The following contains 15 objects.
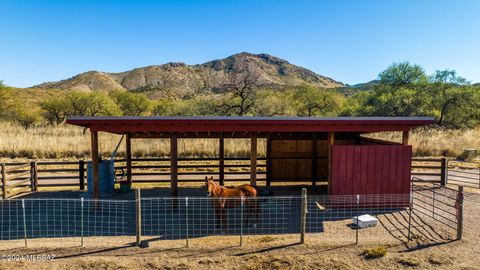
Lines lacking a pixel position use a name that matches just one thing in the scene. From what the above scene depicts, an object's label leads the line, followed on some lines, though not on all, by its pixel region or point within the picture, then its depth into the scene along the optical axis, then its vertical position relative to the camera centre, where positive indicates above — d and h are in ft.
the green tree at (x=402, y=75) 125.90 +19.16
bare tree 104.42 +7.38
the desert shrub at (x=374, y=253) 20.56 -8.90
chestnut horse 25.52 -6.70
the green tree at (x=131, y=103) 173.88 +9.22
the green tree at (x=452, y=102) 103.19 +6.59
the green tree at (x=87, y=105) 136.87 +6.23
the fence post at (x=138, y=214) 22.26 -6.96
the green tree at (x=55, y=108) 137.18 +4.76
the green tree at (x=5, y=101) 123.34 +7.11
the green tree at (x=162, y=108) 155.69 +6.41
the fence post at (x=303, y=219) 22.74 -7.28
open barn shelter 29.25 -1.89
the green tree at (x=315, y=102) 134.62 +8.17
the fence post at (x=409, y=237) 23.41 -8.87
